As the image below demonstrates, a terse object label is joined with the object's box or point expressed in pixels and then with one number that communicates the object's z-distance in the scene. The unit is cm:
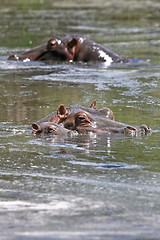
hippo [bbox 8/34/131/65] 2719
